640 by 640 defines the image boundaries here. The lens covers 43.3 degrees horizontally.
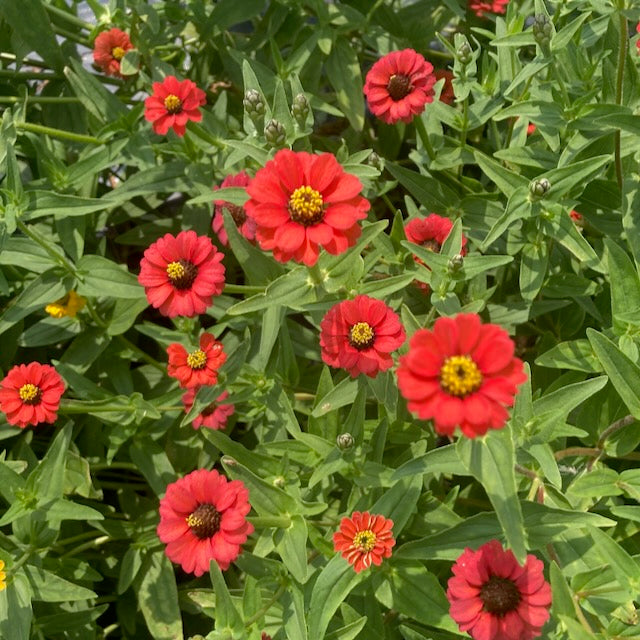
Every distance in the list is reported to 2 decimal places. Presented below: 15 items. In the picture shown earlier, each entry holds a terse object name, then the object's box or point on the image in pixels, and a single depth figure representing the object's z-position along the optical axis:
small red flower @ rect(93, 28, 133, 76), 0.60
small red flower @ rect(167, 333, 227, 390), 0.46
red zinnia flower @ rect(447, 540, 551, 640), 0.35
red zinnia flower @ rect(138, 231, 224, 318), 0.44
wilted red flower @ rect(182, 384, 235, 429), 0.49
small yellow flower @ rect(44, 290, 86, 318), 0.54
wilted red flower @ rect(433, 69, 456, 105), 0.60
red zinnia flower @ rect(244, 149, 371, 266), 0.36
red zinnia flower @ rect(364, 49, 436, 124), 0.46
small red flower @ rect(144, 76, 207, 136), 0.49
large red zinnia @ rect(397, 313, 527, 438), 0.28
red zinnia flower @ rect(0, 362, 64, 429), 0.47
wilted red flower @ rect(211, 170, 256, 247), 0.48
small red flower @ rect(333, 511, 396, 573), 0.38
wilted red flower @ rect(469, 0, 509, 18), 0.59
